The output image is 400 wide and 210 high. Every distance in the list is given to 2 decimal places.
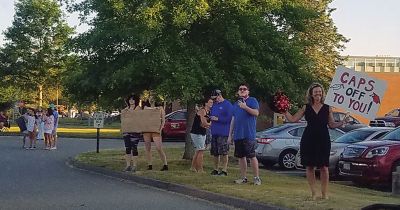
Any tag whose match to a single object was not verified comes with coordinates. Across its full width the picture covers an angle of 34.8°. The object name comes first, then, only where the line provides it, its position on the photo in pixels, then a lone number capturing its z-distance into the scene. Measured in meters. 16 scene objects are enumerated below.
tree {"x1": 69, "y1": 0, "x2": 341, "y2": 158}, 15.60
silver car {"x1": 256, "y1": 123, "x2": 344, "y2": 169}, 19.31
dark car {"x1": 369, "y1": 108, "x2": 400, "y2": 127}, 32.84
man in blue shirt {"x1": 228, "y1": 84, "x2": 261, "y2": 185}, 12.41
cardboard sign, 15.85
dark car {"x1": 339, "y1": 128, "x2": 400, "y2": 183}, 14.26
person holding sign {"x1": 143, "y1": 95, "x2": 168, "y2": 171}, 15.80
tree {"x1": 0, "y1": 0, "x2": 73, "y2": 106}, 59.88
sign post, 23.36
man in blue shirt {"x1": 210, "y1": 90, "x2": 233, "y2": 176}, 14.22
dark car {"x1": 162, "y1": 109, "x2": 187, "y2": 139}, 32.53
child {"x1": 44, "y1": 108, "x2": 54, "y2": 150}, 25.78
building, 77.75
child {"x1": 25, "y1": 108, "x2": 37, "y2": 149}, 26.52
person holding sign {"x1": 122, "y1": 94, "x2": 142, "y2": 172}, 15.87
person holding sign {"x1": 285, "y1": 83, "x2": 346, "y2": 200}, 10.16
